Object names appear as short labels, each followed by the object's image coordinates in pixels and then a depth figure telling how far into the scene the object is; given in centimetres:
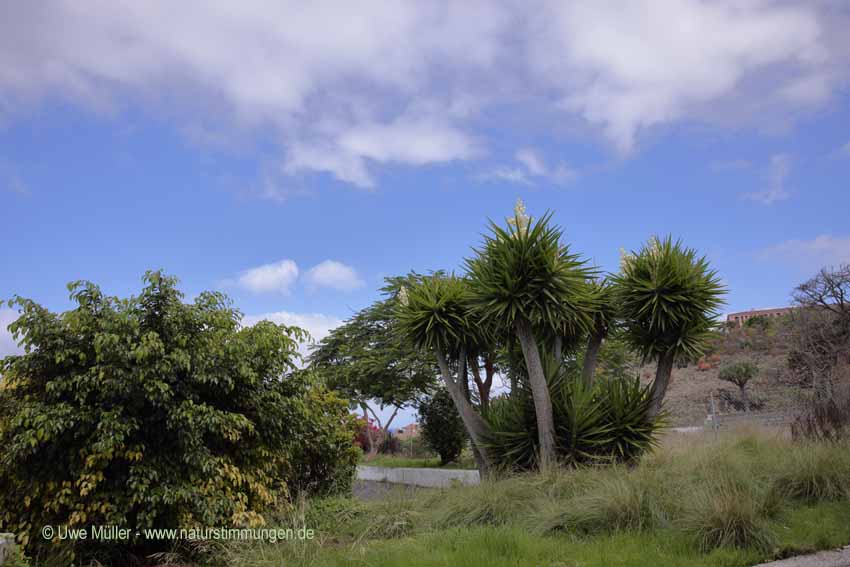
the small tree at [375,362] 2370
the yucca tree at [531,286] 1200
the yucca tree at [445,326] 1386
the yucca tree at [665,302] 1309
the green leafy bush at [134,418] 827
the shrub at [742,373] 3319
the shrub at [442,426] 2366
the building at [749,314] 5947
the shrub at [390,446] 3488
